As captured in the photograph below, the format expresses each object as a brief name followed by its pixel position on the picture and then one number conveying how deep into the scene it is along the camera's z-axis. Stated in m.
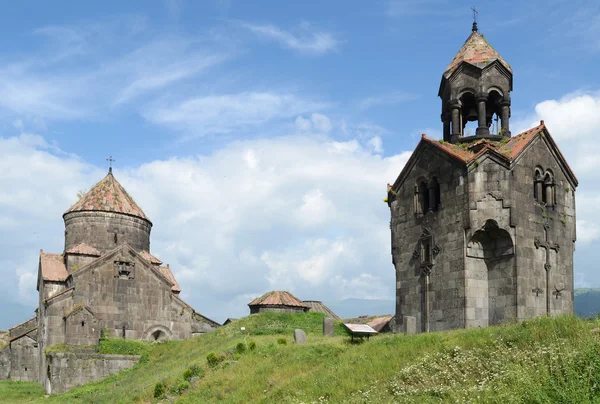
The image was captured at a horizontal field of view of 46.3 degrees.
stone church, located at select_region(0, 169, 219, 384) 31.62
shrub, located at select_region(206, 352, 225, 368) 20.58
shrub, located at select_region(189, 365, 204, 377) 20.04
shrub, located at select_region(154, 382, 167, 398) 19.86
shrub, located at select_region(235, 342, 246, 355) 20.91
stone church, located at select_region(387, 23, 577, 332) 19.22
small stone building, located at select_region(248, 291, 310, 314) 34.12
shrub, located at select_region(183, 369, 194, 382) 19.95
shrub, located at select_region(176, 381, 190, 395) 19.20
